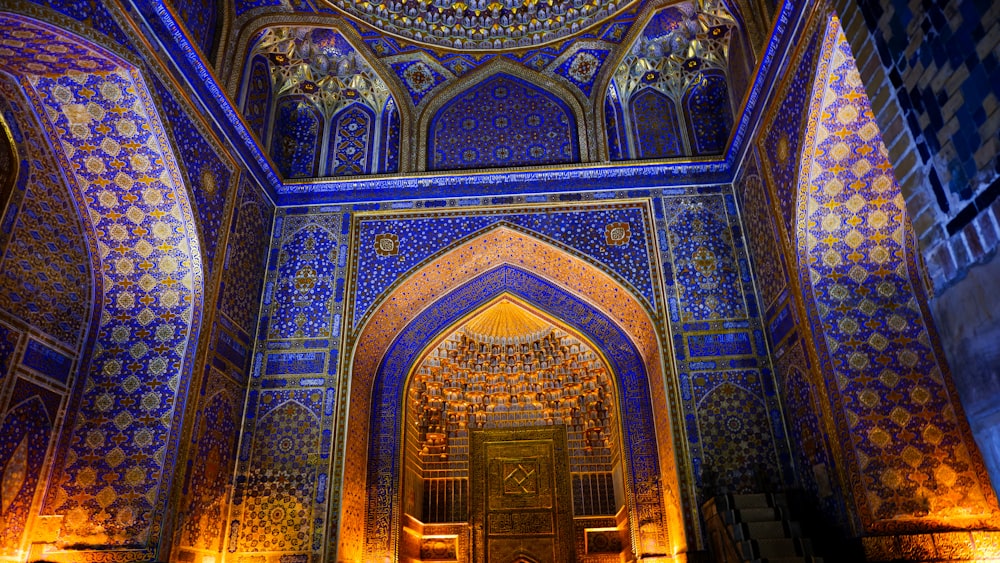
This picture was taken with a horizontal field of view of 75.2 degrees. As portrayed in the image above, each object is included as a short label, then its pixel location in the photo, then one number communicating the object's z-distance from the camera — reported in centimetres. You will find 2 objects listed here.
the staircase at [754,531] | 528
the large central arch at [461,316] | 714
